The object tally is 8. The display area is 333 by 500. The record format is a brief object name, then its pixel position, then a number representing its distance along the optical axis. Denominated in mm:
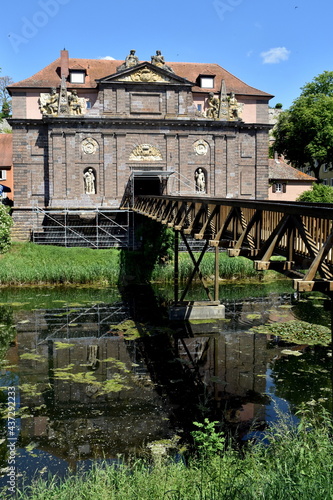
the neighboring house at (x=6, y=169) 42656
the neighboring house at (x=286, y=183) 41750
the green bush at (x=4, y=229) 23266
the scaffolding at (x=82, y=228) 29219
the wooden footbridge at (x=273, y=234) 7000
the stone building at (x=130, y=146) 30062
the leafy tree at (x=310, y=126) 41469
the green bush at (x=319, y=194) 33438
